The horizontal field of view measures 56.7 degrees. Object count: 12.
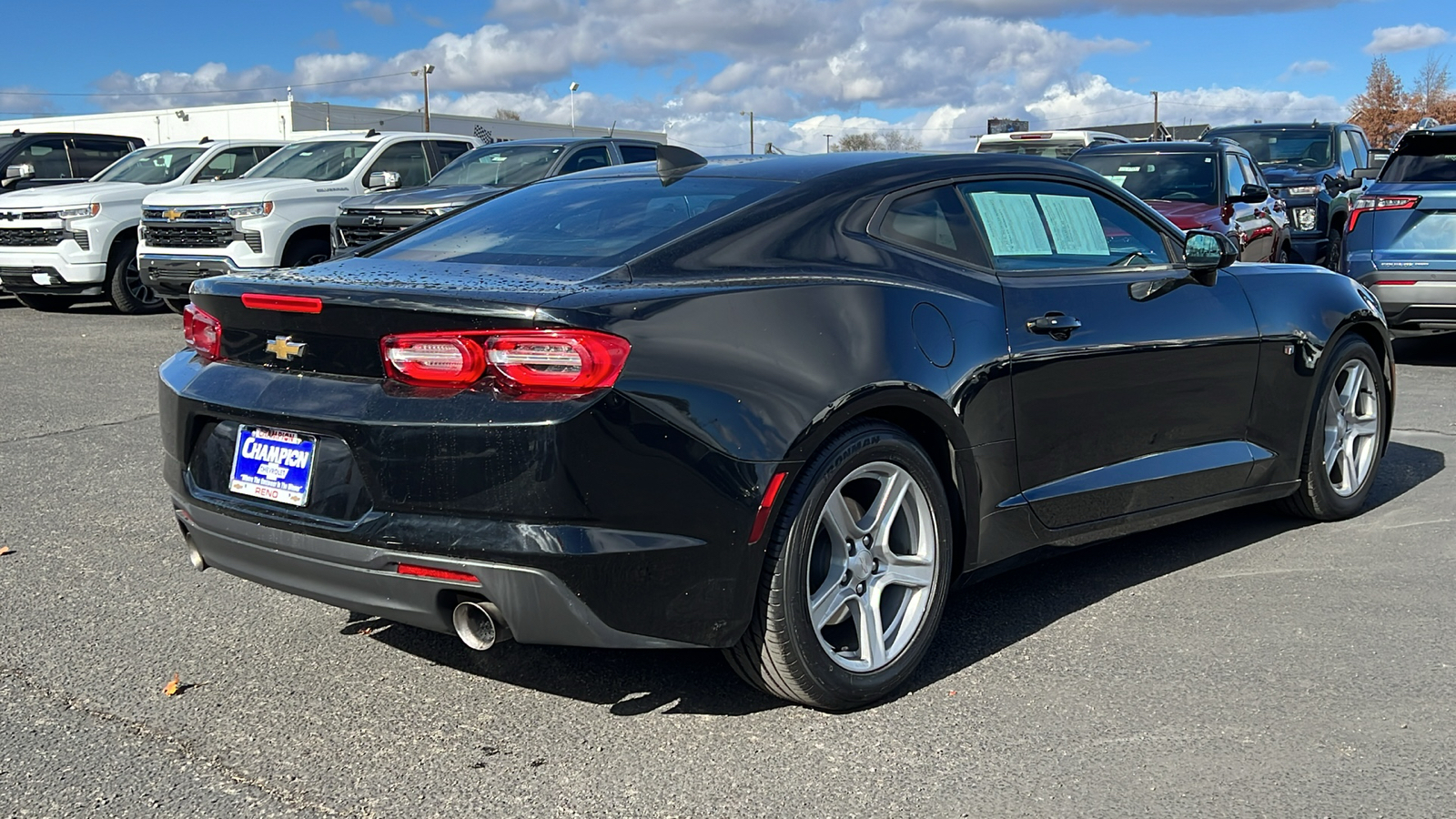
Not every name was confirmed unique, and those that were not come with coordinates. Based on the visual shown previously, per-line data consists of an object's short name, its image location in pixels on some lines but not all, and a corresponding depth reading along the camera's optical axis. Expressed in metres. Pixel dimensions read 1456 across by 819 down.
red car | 10.92
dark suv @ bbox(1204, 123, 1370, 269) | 14.40
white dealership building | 56.74
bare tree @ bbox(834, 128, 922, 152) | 54.45
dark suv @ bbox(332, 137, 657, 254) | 12.01
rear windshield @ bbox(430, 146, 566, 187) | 12.79
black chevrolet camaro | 3.02
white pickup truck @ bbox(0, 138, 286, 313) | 13.87
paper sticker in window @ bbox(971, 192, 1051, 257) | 4.16
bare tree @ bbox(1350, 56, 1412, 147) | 57.03
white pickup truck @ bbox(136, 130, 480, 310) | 12.66
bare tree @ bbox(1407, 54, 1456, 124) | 57.94
